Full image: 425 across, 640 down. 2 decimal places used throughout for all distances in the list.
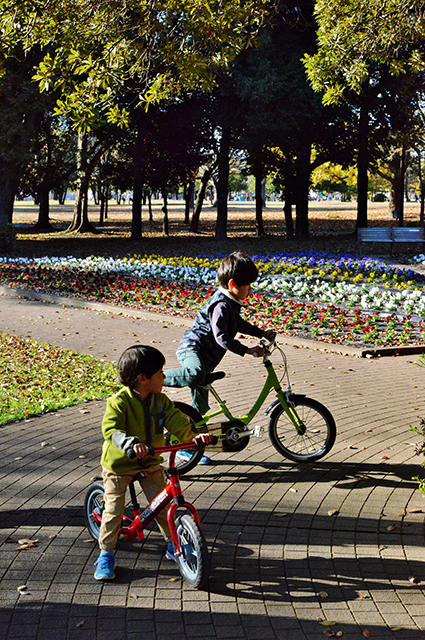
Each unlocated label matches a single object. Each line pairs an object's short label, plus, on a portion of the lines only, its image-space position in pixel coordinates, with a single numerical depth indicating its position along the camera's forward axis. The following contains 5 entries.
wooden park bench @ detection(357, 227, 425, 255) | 20.56
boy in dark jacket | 5.09
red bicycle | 3.58
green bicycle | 5.27
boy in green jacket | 3.64
